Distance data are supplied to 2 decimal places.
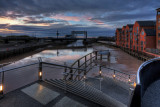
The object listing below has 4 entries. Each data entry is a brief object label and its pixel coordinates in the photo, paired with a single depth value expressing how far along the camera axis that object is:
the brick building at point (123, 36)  63.72
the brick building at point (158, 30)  35.11
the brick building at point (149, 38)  37.38
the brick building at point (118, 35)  73.82
